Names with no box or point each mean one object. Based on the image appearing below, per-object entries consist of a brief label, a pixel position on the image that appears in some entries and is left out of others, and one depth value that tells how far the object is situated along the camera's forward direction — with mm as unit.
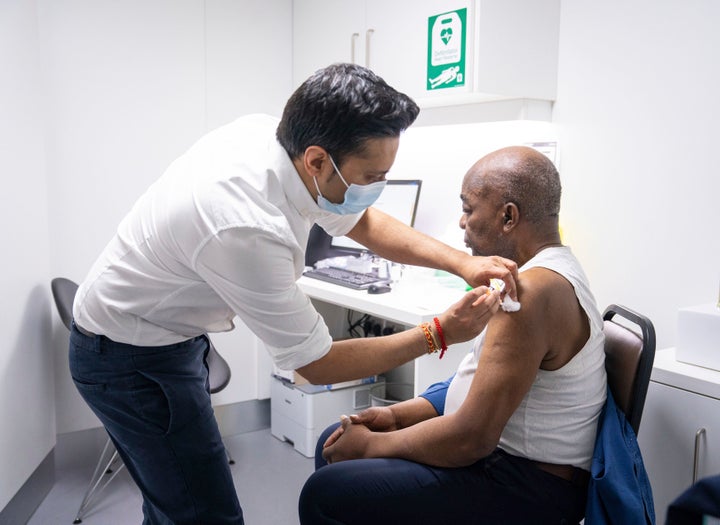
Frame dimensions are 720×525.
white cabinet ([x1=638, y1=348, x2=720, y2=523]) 1490
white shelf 1498
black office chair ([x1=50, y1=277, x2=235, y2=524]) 2467
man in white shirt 1184
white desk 2148
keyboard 2576
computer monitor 2920
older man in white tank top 1271
